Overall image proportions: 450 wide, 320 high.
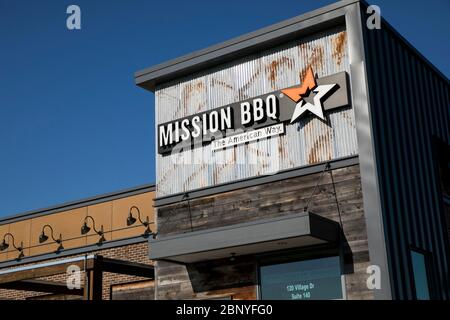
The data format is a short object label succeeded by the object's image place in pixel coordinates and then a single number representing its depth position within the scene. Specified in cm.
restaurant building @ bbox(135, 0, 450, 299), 1521
